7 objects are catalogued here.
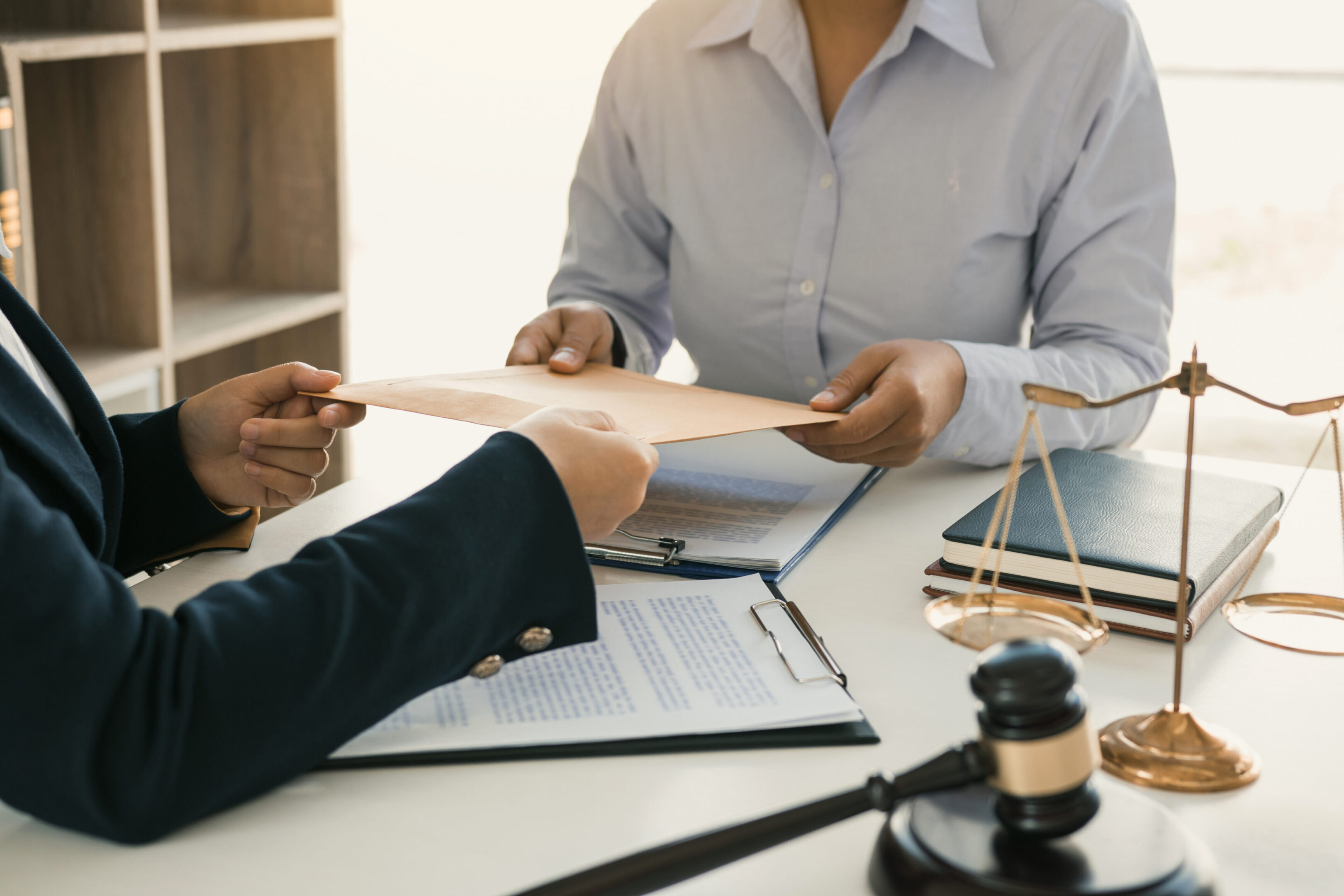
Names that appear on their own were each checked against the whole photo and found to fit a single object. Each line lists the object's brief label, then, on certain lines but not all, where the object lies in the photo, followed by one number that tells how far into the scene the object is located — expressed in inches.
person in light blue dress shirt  55.0
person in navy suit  23.8
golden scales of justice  27.2
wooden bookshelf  72.4
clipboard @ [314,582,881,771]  28.3
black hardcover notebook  35.1
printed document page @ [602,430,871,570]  41.3
